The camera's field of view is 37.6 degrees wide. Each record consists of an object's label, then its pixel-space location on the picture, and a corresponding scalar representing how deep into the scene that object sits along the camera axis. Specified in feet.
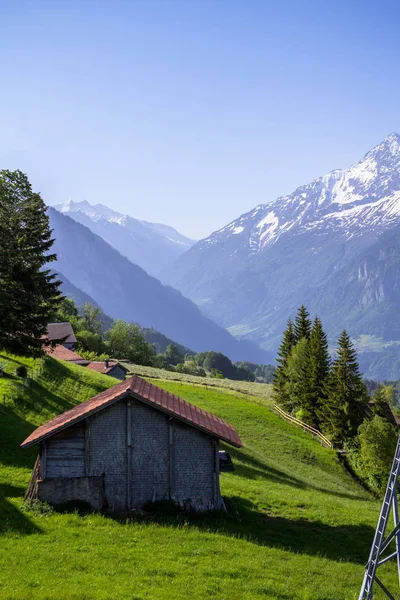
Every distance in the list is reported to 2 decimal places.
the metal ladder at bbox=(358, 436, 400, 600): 48.70
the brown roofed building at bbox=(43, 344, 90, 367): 264.72
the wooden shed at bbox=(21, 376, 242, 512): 83.46
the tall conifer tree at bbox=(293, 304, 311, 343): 274.77
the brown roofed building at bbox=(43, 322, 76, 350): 292.81
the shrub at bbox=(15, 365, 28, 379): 158.61
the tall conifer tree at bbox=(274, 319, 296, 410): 259.60
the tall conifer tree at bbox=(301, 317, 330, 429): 227.61
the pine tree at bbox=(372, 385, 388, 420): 226.99
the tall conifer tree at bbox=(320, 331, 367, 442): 206.08
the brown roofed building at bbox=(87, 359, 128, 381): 252.62
